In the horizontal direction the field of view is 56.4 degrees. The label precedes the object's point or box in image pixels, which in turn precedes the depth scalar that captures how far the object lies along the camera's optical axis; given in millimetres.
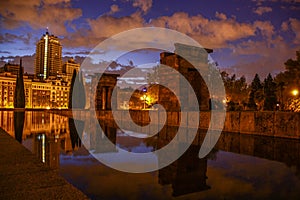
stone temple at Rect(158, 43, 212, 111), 14836
